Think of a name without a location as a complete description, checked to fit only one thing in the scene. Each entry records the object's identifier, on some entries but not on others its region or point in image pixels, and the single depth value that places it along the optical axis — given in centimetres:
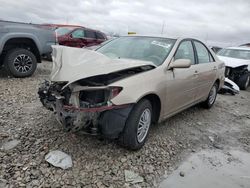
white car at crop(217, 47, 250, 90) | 661
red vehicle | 764
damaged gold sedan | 203
